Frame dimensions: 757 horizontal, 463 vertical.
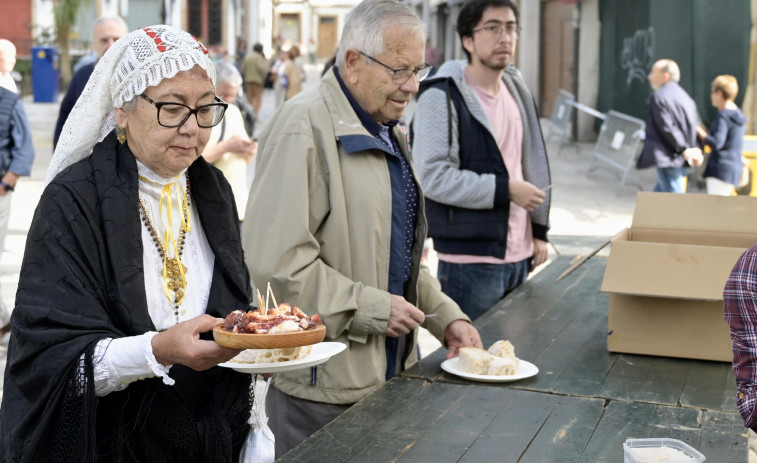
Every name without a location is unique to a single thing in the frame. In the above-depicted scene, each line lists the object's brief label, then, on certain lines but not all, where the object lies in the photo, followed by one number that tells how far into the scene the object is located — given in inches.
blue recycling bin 1099.9
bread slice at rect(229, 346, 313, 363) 91.6
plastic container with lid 86.3
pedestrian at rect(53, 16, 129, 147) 233.1
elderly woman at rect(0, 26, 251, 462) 80.4
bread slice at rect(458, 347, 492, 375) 120.3
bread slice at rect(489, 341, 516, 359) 124.0
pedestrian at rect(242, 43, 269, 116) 920.9
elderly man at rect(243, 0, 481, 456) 113.9
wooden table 97.7
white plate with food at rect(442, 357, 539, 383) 119.0
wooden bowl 78.9
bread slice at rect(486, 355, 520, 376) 120.4
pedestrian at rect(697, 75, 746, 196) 401.1
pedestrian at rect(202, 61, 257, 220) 248.1
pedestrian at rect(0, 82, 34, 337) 247.6
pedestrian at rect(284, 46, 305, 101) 866.8
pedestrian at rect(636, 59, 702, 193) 418.3
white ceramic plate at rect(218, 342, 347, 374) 87.9
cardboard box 127.9
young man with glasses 163.2
